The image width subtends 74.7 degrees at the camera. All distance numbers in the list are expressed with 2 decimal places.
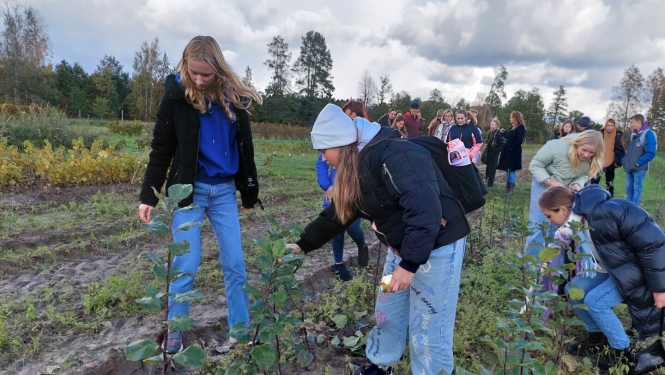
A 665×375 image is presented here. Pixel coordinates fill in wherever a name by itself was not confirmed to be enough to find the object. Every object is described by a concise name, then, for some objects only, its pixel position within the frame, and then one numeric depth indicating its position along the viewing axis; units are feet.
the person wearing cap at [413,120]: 27.84
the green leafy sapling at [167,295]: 3.96
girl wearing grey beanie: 5.71
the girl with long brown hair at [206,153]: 7.79
